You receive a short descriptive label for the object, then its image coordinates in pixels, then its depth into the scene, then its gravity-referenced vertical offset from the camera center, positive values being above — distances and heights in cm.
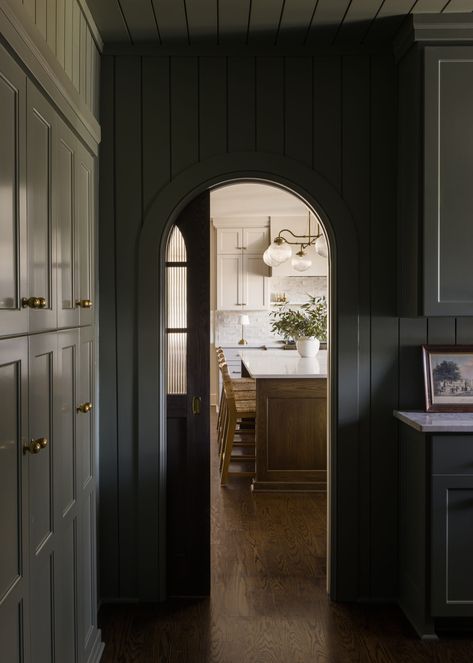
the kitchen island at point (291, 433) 517 -86
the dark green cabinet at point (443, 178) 283 +65
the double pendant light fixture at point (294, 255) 706 +83
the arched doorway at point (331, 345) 315 -10
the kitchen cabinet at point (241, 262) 909 +90
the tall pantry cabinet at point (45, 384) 157 -17
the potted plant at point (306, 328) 628 -2
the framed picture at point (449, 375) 312 -24
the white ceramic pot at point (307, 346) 645 -21
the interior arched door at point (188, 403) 326 -39
